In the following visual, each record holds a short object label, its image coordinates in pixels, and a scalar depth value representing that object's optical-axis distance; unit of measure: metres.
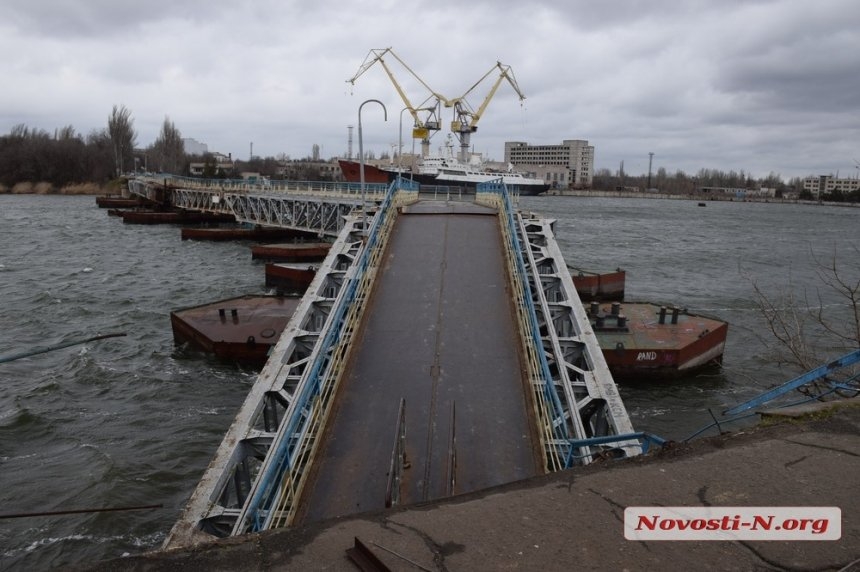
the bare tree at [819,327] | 10.93
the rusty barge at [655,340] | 20.36
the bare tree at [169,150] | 163.25
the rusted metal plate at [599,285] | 32.03
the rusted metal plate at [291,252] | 42.84
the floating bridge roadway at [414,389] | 7.68
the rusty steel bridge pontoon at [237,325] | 20.97
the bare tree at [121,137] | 155.12
